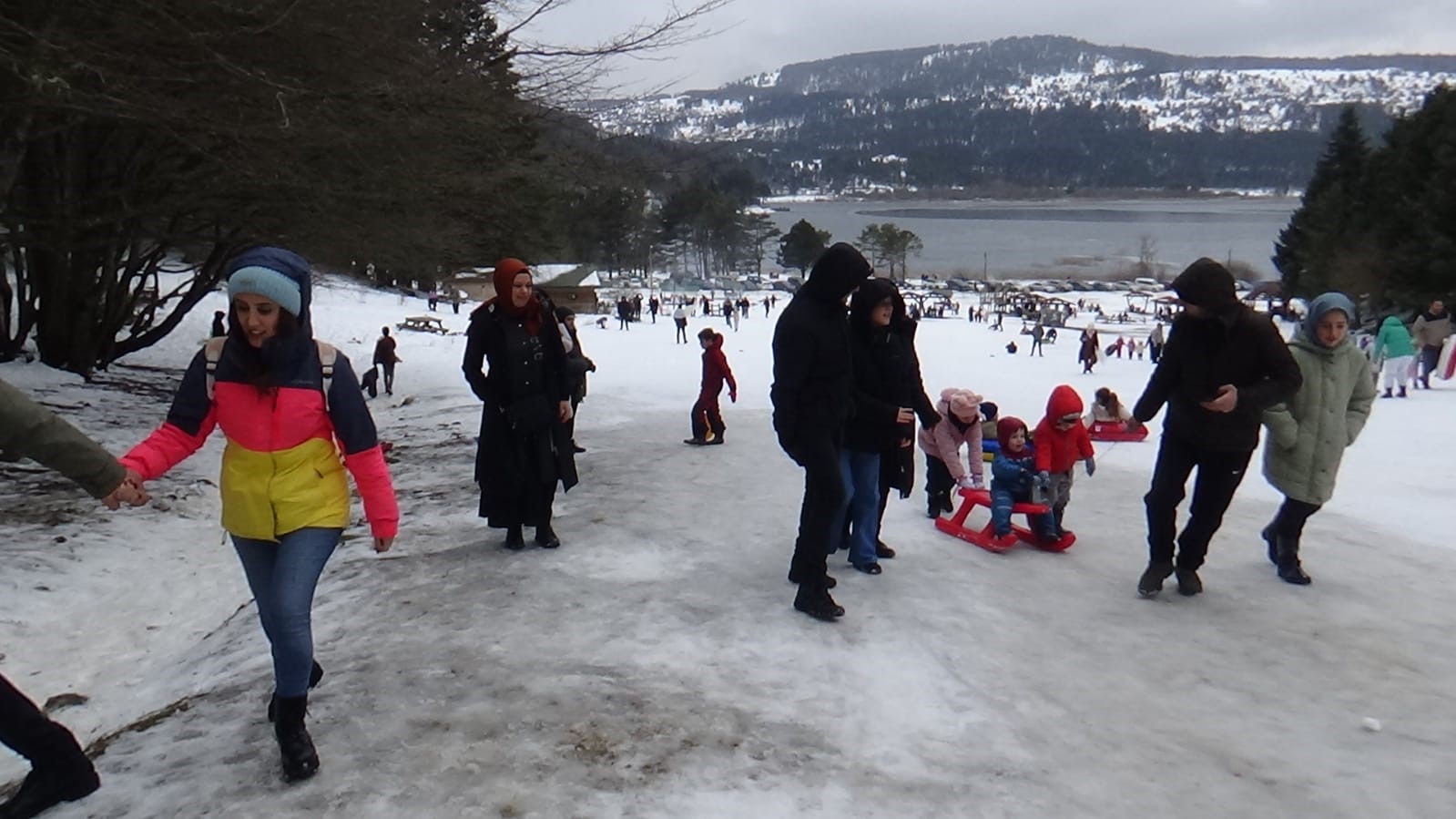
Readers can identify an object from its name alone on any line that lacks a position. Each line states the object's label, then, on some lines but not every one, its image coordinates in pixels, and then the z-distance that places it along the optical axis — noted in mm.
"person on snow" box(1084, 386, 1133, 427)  12633
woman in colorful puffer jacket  3410
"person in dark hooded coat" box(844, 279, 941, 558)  5836
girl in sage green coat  5859
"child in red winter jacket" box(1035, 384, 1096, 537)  6699
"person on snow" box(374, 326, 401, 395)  18359
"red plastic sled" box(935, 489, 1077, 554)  6941
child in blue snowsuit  6895
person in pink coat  7434
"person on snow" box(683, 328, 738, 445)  11383
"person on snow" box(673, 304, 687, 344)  35094
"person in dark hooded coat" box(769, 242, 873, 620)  5168
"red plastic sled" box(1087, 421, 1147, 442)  12734
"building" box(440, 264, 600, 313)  59000
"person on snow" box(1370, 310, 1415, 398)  16828
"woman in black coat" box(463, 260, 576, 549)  6219
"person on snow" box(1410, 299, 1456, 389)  18219
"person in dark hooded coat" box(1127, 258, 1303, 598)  5281
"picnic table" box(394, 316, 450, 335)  34031
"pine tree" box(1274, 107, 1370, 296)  52219
